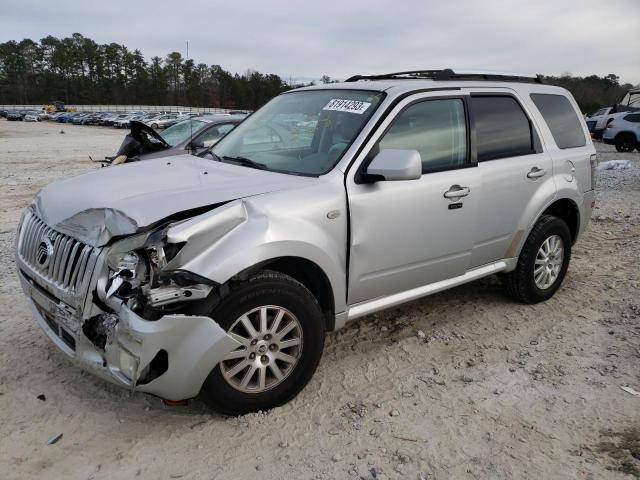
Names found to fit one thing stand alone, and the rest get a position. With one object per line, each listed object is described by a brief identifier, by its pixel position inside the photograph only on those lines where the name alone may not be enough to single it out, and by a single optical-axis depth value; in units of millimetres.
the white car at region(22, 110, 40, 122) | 61875
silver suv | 2629
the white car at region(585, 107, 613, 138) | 24258
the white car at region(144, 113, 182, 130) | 42844
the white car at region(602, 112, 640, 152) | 19250
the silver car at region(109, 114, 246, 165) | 7992
